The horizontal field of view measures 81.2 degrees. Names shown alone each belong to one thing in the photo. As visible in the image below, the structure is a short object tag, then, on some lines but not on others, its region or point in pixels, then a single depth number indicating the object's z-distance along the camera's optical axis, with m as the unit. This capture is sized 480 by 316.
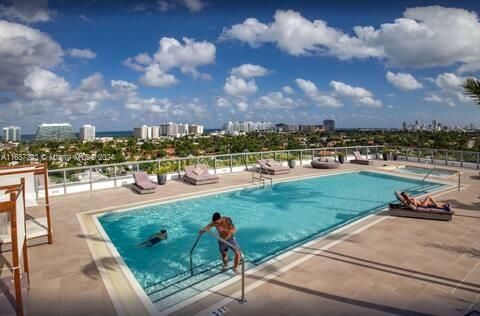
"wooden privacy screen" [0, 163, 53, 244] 5.48
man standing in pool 4.98
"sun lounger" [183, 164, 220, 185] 11.98
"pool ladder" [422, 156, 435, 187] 17.27
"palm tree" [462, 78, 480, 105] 4.10
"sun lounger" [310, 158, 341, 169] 16.05
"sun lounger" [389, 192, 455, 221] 7.03
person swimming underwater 6.62
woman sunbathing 7.35
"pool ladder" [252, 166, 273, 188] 12.54
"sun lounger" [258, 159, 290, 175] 14.20
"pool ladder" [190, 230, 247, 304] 3.66
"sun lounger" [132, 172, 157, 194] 10.41
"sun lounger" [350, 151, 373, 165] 17.33
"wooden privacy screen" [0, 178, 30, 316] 2.99
